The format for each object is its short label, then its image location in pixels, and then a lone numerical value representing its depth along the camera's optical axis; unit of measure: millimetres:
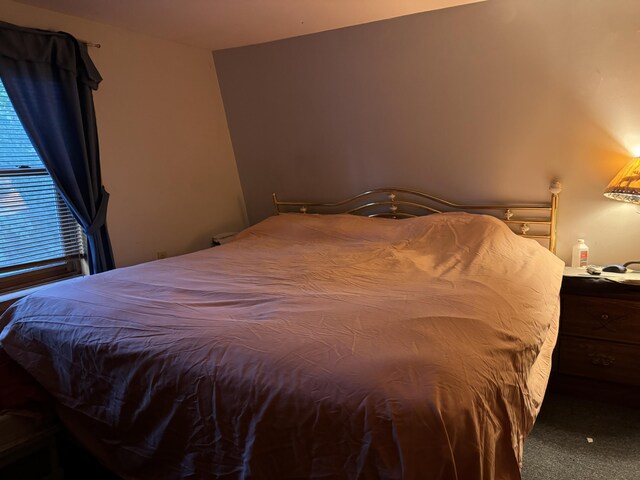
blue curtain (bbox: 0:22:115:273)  2523
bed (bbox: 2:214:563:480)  1185
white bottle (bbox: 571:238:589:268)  2582
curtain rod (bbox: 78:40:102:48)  2808
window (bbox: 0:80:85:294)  2684
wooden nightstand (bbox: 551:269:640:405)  2271
